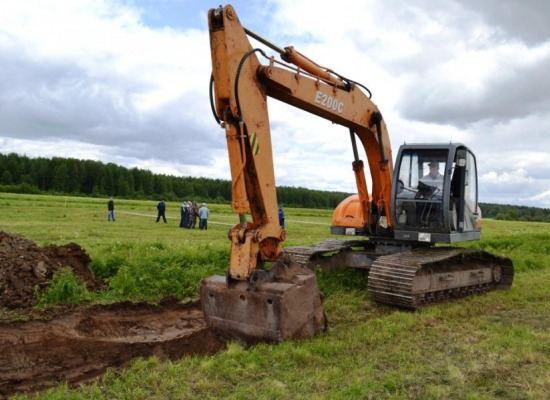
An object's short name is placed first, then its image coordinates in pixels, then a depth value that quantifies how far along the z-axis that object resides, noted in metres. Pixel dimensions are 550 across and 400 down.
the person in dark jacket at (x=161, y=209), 34.91
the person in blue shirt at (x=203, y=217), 31.25
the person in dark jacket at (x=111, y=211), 34.25
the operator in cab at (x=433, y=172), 10.49
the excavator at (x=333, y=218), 7.00
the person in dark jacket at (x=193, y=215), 31.62
